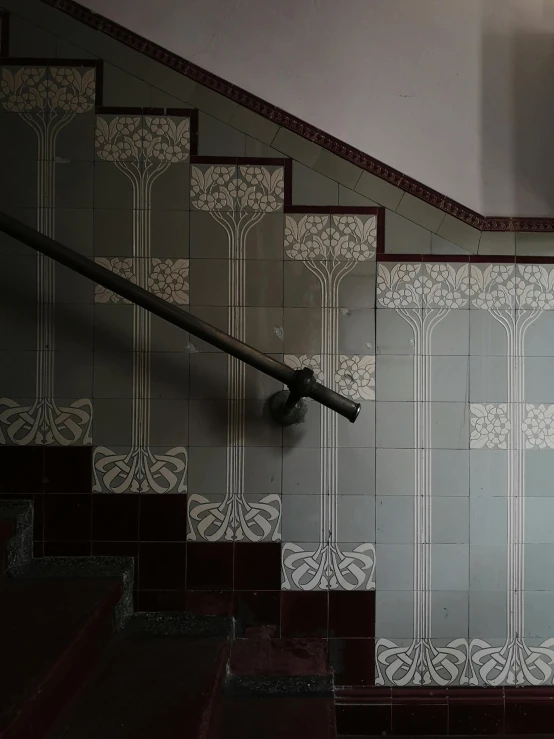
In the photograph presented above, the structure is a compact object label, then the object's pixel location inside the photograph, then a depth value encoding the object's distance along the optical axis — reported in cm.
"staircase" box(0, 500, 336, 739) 112
